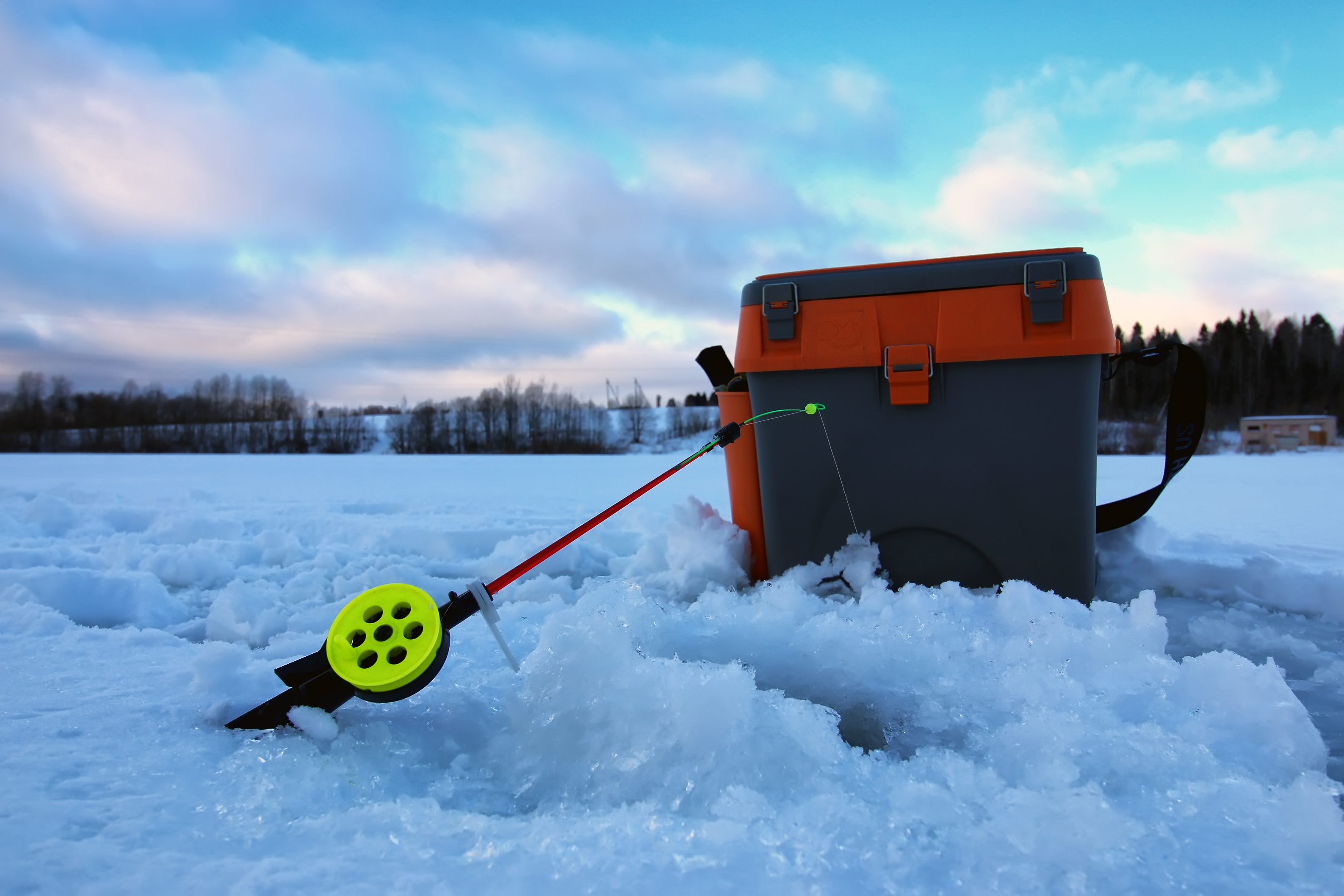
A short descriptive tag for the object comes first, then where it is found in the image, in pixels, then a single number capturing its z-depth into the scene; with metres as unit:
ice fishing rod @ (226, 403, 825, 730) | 0.69
